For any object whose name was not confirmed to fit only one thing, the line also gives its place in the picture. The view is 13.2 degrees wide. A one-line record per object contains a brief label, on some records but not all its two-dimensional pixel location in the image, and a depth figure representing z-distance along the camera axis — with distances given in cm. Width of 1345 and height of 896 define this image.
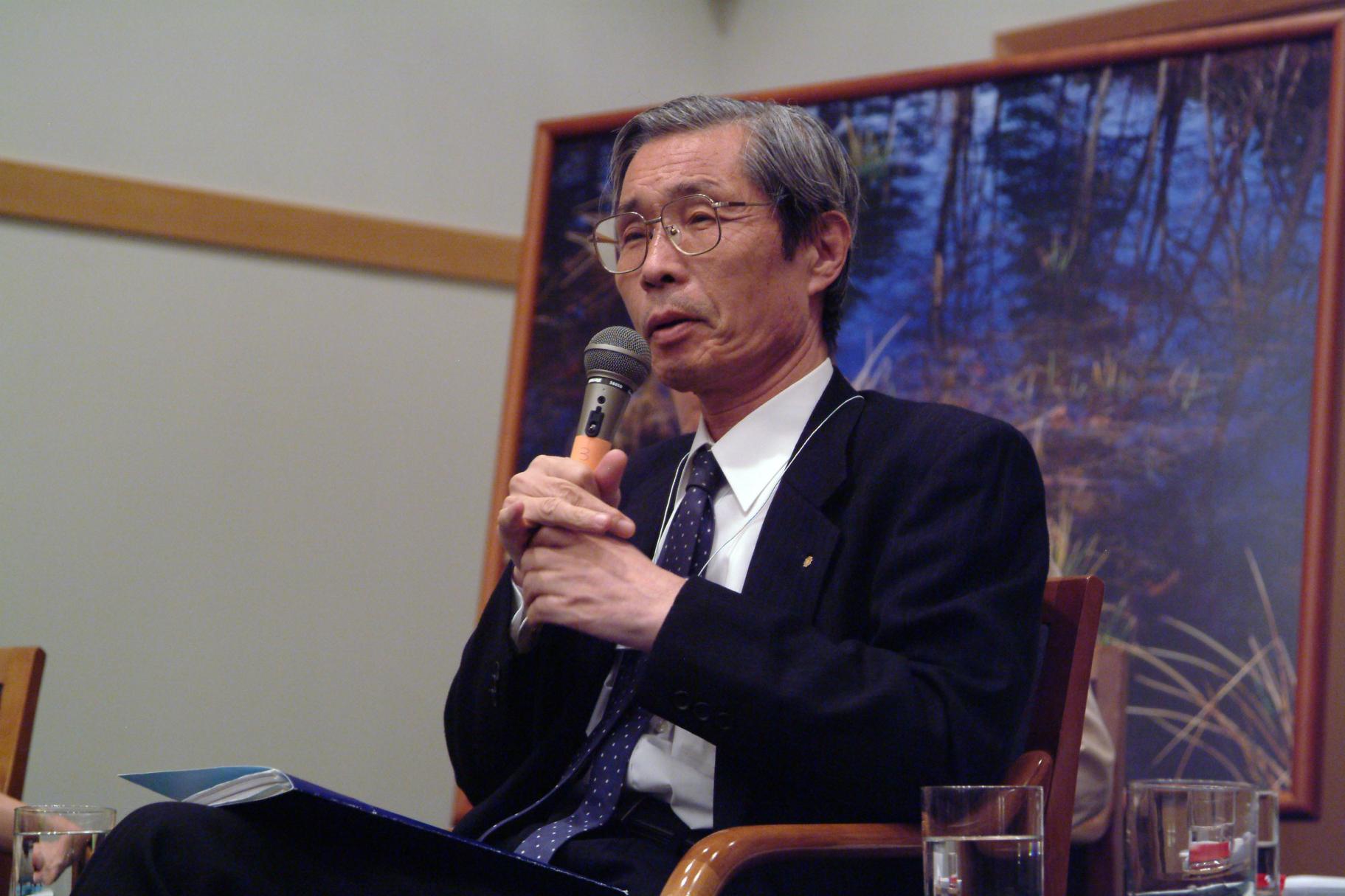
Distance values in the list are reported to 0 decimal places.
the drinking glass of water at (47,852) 434
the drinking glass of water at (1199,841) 423
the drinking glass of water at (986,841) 418
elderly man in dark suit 432
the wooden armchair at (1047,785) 424
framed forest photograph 512
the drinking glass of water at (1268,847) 428
